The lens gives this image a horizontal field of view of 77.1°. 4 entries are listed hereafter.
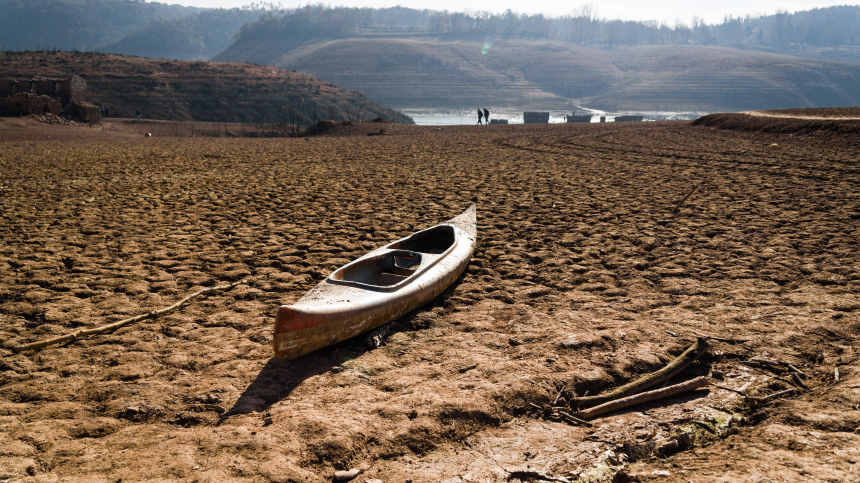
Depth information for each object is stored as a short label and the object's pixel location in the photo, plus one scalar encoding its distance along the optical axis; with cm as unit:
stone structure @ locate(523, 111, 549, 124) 5338
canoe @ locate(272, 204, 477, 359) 347
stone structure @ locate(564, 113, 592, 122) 5100
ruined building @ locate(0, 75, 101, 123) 2548
